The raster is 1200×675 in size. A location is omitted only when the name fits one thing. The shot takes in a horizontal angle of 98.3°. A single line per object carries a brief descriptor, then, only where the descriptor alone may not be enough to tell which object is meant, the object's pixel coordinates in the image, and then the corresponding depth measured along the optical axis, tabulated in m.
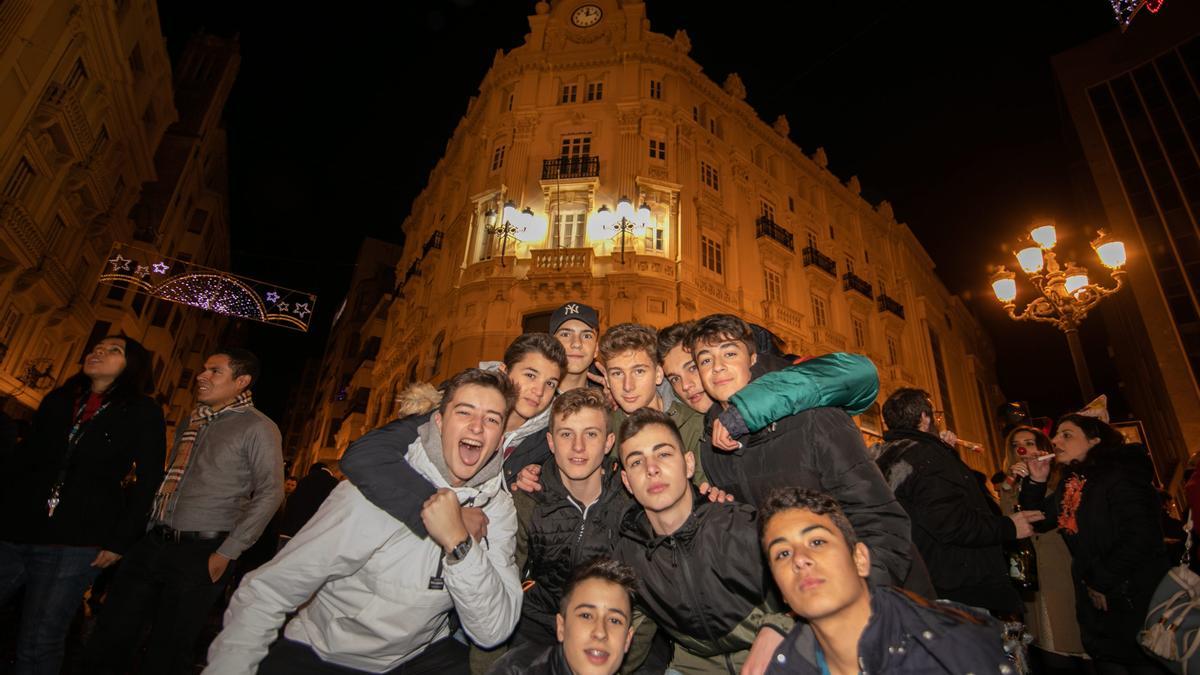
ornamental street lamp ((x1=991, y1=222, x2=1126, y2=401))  9.34
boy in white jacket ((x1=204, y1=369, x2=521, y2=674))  2.54
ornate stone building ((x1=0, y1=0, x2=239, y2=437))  15.24
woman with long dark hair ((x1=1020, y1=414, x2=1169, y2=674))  3.85
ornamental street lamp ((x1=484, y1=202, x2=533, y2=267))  18.53
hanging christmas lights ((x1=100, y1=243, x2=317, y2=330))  12.32
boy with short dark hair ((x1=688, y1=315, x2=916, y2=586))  2.57
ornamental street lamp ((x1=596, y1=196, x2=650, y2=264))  17.59
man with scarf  3.57
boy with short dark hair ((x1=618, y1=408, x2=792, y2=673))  2.75
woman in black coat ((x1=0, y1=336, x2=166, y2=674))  3.55
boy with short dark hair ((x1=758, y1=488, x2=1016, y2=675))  2.12
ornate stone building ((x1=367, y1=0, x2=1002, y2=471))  18.09
